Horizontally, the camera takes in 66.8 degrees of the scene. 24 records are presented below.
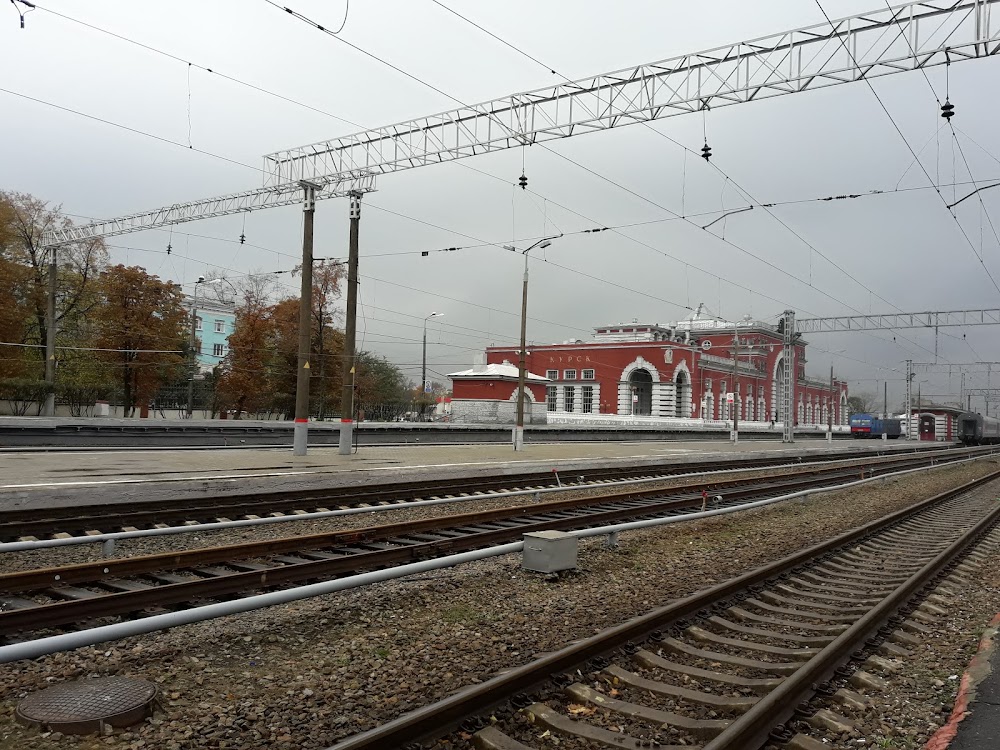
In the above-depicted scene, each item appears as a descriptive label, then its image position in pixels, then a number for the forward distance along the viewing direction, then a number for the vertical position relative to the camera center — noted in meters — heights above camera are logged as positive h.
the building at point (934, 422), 83.06 +0.77
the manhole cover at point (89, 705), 4.26 -1.78
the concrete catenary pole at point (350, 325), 22.30 +2.58
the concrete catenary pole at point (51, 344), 32.97 +2.57
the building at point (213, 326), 79.06 +8.83
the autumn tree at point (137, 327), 39.06 +4.14
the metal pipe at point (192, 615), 4.22 -1.38
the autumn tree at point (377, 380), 49.94 +2.51
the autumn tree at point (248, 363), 45.19 +2.79
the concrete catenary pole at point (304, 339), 21.17 +1.99
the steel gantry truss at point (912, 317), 43.81 +6.54
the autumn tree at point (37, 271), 37.81 +7.07
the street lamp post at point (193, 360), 37.22 +2.99
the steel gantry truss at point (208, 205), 22.31 +6.92
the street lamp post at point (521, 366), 29.02 +1.97
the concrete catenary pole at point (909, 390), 68.81 +3.54
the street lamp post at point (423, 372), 50.44 +2.84
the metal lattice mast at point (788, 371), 47.06 +3.40
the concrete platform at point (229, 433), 26.61 -1.03
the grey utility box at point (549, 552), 8.65 -1.54
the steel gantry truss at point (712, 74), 13.20 +7.11
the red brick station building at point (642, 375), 63.25 +4.31
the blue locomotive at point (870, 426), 84.19 +0.09
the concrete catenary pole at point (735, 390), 44.53 +1.98
